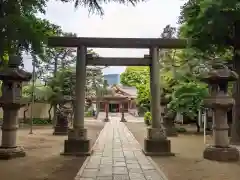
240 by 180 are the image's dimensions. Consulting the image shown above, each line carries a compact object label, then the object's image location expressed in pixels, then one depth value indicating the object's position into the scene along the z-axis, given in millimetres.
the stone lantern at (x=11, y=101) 6205
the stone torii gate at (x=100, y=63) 6594
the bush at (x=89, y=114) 28423
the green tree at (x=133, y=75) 30106
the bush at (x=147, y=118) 17212
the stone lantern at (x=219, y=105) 5985
